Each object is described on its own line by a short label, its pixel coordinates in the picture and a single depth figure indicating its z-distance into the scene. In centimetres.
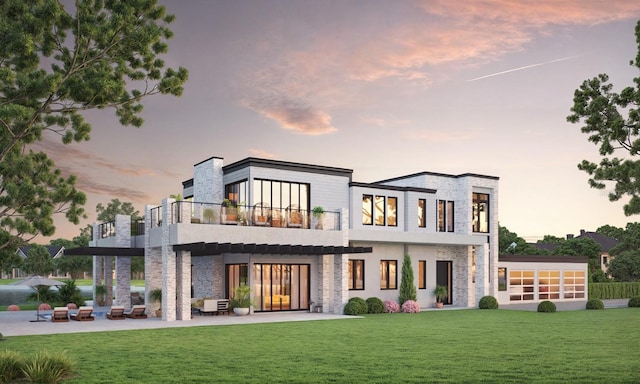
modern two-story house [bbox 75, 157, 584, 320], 2652
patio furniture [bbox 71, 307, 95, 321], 2527
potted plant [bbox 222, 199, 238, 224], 2711
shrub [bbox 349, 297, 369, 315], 2942
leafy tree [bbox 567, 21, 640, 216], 1594
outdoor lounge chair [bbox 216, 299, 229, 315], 2847
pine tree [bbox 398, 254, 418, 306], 3291
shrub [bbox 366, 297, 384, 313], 3025
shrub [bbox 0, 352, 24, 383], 1151
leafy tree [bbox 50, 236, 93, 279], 8819
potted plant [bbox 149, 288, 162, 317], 2767
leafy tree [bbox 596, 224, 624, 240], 9600
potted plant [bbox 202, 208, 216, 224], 2656
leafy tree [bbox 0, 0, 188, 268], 1390
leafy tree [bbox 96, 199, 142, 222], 10912
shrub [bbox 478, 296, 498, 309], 3506
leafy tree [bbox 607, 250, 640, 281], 5984
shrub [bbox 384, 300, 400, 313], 3106
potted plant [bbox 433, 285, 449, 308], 3556
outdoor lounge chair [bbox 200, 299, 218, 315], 2783
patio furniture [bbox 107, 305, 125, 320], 2619
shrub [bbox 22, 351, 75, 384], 1141
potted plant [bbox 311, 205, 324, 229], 2980
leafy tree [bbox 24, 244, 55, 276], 8719
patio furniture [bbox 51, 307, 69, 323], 2477
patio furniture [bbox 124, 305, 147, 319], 2688
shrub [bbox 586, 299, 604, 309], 3447
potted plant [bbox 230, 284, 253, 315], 2831
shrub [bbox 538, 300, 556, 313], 3127
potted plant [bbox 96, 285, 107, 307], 3562
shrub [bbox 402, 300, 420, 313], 3118
